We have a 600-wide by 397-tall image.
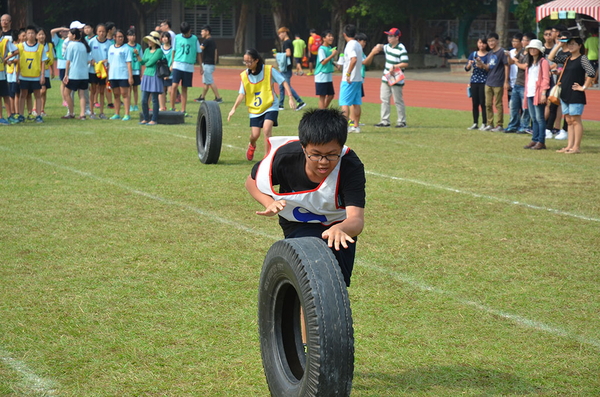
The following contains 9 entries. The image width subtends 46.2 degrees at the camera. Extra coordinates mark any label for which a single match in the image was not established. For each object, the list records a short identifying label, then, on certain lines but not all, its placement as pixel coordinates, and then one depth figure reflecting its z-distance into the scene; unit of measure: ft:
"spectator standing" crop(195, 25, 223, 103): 63.87
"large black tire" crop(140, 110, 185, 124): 52.11
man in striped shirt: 51.81
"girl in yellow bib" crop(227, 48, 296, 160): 35.63
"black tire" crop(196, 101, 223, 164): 35.17
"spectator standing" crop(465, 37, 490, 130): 50.93
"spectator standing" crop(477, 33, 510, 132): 49.52
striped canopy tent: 78.79
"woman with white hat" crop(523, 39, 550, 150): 42.22
